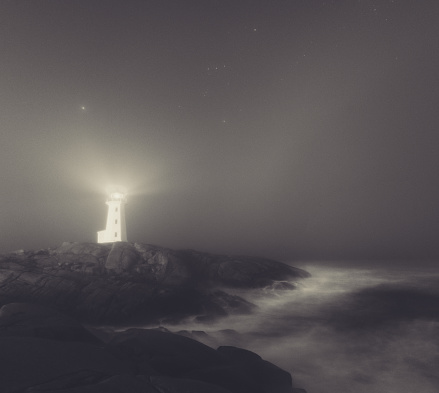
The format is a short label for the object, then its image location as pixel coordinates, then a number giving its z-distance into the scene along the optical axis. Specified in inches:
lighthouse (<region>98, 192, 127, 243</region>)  1678.2
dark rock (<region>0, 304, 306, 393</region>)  295.9
